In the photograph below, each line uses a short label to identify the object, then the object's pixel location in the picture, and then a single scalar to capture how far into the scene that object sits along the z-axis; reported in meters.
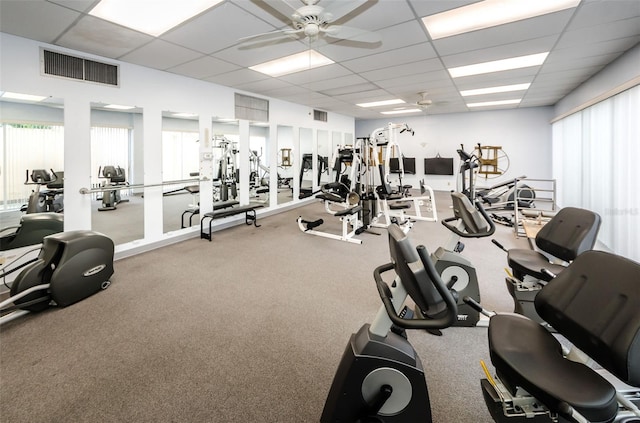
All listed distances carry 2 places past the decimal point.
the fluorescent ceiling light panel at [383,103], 7.36
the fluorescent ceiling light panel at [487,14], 2.71
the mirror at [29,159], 3.56
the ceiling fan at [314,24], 2.26
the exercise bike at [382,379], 1.38
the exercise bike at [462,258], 1.90
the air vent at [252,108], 5.94
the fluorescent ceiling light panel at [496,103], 7.59
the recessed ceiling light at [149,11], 2.60
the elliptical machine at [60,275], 2.54
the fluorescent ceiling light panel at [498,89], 5.91
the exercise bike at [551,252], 2.10
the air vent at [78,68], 3.38
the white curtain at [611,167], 3.64
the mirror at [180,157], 5.08
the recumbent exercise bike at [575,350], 1.10
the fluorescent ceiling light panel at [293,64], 4.04
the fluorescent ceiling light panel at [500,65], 4.18
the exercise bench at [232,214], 5.12
